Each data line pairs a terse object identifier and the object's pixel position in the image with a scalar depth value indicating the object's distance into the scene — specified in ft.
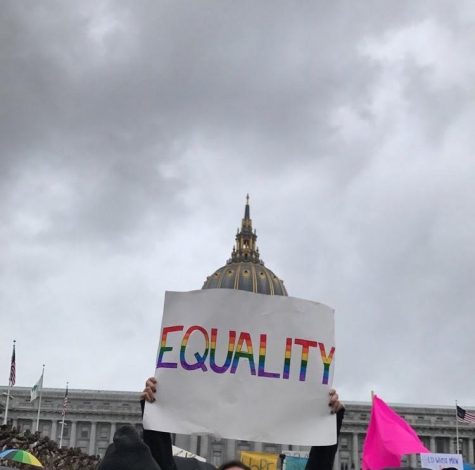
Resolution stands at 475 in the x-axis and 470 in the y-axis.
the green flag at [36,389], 191.22
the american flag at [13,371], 171.94
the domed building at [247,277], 432.25
